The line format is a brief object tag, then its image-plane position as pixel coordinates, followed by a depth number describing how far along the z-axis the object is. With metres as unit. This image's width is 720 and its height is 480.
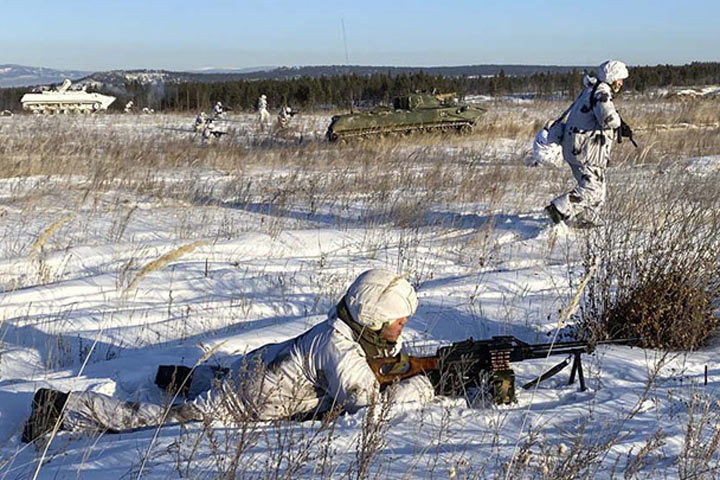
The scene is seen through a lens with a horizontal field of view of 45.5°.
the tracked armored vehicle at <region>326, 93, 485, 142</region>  19.78
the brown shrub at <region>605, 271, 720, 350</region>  4.84
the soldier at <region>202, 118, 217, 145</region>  19.05
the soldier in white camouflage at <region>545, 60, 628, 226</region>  8.22
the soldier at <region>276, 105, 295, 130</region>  22.09
